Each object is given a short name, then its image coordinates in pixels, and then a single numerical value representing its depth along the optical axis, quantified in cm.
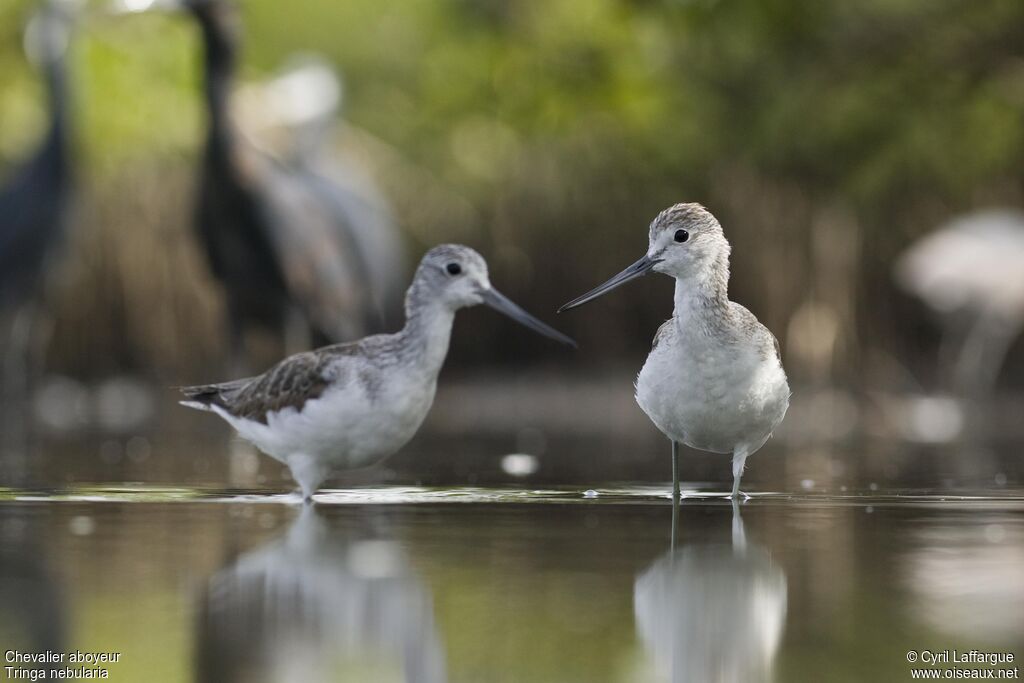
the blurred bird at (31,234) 1725
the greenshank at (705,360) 740
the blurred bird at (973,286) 1759
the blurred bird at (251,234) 1574
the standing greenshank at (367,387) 745
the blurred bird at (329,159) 1827
